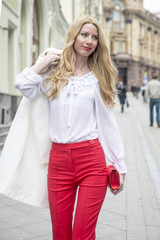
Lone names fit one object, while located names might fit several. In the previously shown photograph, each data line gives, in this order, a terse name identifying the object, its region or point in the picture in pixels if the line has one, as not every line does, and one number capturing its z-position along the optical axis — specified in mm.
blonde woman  2549
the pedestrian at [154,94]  15023
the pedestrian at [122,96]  22344
